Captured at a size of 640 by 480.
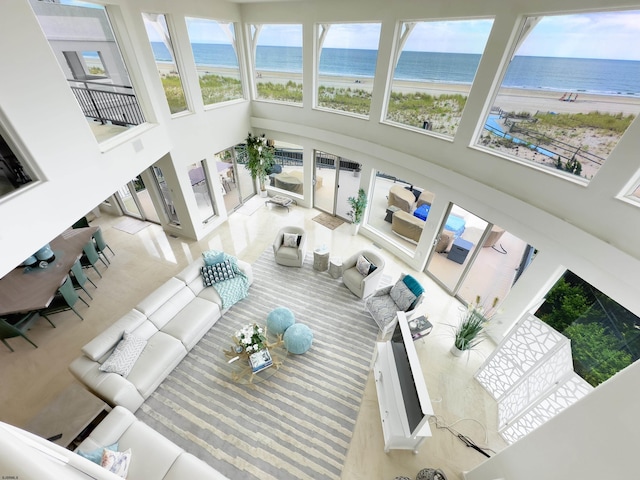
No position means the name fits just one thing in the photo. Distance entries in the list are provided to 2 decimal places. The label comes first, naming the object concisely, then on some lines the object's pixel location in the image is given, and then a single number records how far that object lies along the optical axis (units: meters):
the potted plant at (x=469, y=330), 4.91
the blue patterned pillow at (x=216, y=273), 5.81
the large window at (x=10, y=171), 3.18
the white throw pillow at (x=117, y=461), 3.16
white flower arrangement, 4.58
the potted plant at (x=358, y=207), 7.72
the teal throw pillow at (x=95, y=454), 3.24
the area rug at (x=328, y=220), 8.77
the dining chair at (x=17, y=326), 4.73
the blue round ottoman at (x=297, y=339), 5.09
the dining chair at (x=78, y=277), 5.71
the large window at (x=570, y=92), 3.56
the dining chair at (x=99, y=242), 6.67
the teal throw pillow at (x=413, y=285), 5.43
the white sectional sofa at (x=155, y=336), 4.19
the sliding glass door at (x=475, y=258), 5.45
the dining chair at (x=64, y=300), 5.35
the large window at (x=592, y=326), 3.77
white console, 3.51
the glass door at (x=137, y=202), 8.29
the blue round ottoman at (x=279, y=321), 5.39
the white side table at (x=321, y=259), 6.80
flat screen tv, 3.35
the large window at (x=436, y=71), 4.94
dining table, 4.98
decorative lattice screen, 3.50
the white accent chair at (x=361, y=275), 6.01
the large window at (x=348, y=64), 6.27
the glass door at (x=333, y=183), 8.41
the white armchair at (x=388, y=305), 5.43
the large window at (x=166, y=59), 5.61
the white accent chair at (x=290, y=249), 6.88
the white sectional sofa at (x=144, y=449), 3.37
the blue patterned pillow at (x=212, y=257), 5.91
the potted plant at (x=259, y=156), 8.81
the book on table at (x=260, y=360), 4.61
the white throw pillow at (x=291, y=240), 6.98
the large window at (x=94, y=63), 4.18
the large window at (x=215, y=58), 6.64
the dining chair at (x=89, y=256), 6.28
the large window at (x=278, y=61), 7.29
